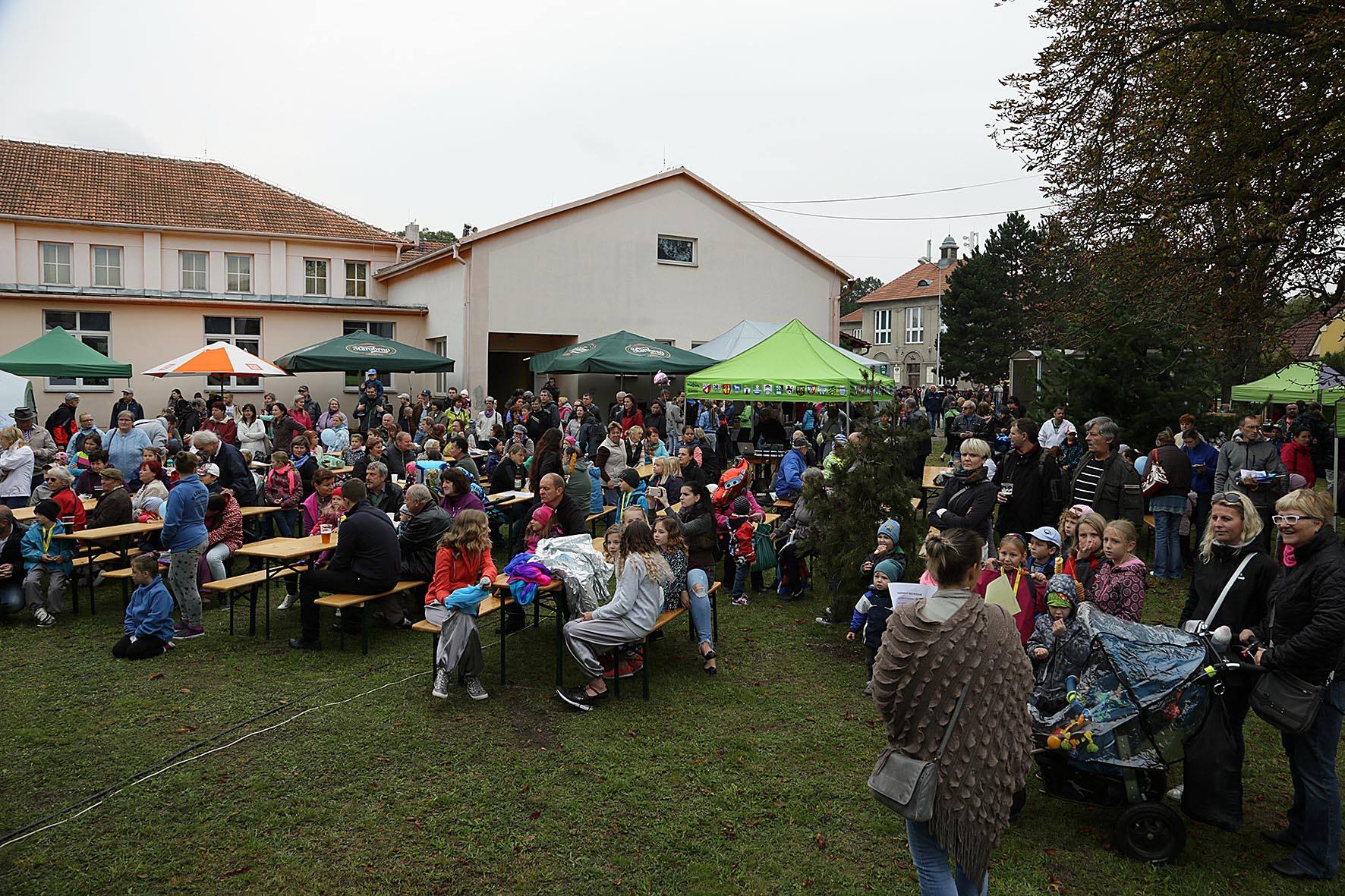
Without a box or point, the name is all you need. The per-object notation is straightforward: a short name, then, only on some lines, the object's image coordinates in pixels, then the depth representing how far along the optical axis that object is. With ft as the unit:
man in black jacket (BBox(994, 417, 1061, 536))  24.70
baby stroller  13.62
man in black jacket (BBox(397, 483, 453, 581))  25.81
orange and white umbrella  53.11
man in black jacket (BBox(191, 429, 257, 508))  33.86
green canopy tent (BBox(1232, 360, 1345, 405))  77.30
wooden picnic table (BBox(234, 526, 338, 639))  25.08
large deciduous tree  29.81
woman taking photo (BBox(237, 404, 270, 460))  49.47
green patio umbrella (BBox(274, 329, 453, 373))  61.52
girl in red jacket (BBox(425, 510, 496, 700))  20.80
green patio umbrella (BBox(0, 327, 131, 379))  55.52
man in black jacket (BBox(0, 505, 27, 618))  27.01
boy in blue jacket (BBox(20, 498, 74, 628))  27.76
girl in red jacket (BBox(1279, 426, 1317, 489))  37.70
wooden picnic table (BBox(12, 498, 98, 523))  31.04
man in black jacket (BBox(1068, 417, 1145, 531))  26.66
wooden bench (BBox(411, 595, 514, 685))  21.35
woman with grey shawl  9.82
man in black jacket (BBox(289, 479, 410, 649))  24.11
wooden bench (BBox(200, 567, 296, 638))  25.29
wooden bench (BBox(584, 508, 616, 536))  35.04
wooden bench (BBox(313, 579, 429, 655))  23.38
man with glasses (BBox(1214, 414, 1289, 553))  29.58
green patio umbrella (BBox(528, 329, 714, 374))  59.93
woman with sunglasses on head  14.02
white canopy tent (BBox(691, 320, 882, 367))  64.54
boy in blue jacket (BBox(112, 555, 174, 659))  23.85
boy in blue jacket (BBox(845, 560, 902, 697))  22.13
